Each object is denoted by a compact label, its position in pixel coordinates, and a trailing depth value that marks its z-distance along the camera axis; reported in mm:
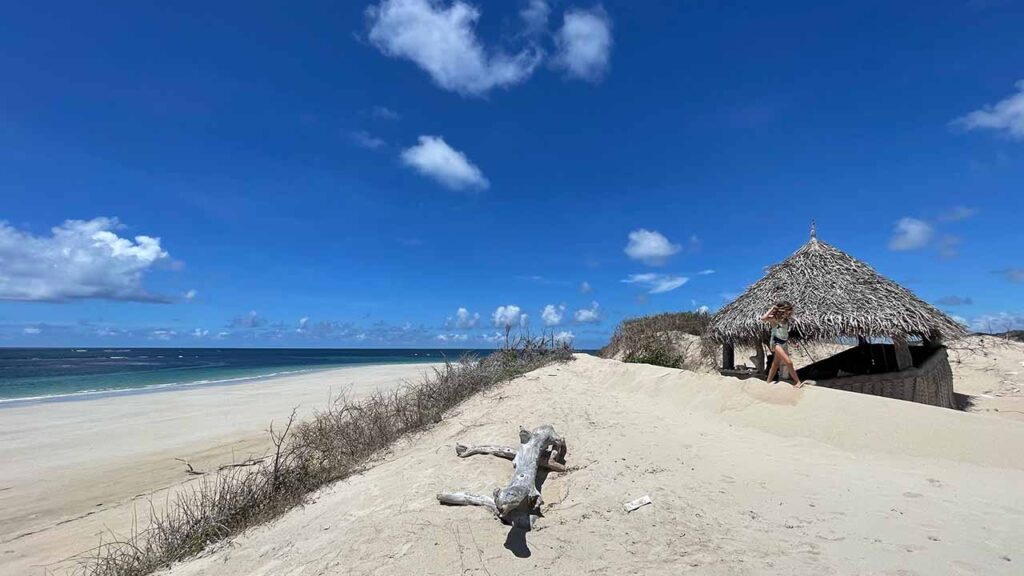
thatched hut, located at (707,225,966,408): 8305
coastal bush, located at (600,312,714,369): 14664
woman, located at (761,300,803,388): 7340
